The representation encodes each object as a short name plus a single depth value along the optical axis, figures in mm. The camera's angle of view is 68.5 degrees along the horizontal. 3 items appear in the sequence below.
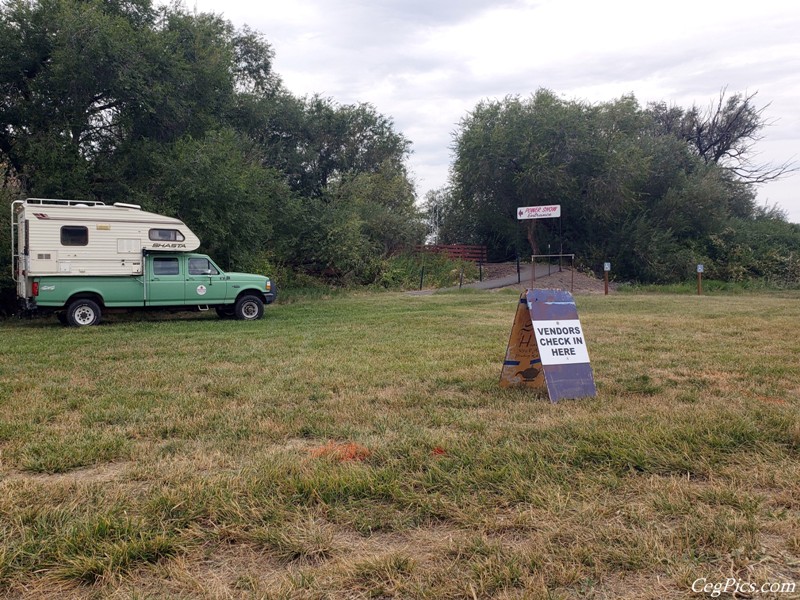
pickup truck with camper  12727
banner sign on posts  21984
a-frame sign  5527
